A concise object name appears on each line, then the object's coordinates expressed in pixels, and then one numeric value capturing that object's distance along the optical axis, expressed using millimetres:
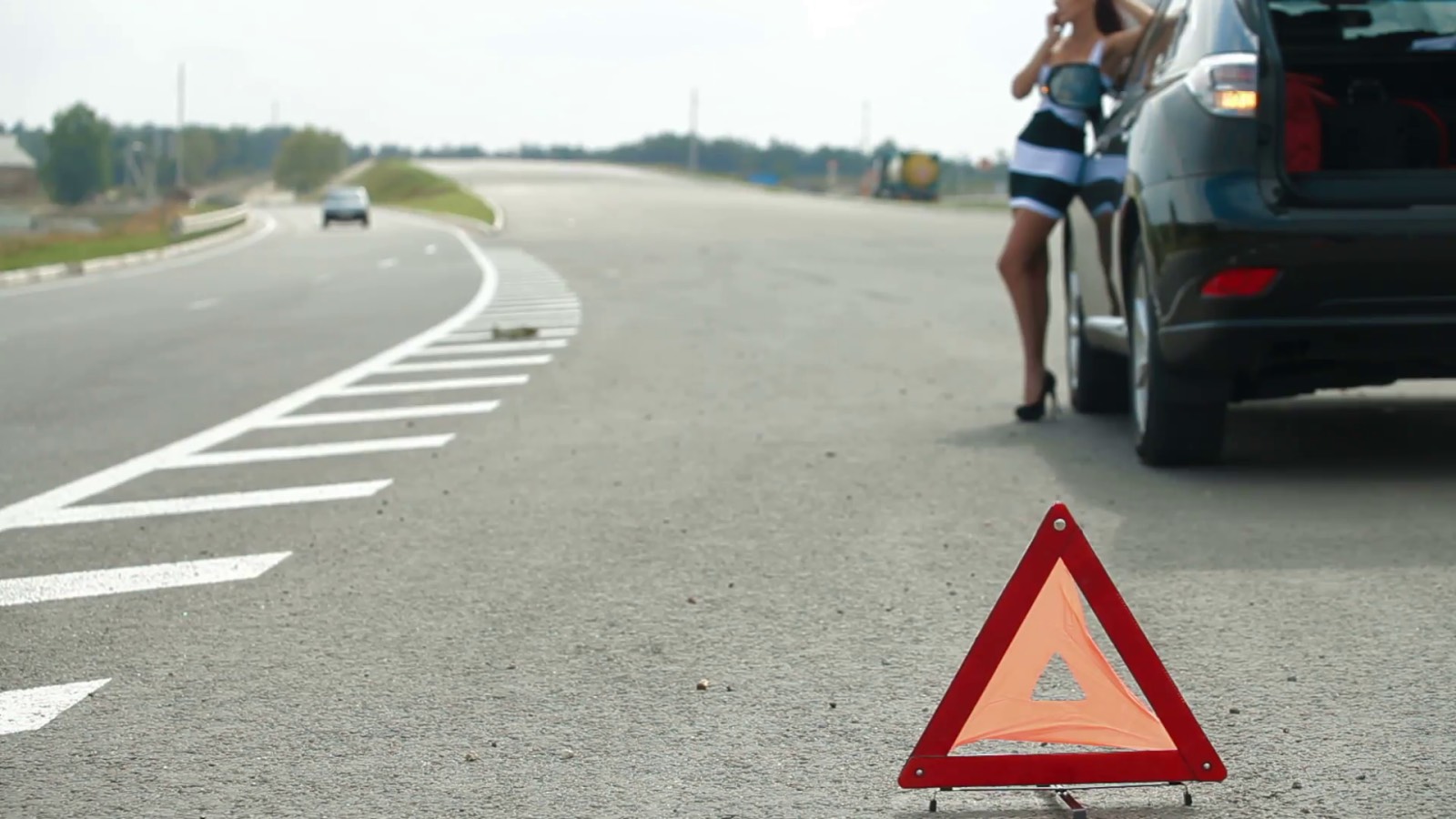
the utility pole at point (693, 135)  146500
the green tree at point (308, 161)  187000
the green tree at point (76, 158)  176375
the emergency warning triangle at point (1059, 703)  3539
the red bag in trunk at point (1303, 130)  6973
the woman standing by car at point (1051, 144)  8969
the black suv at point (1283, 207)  6629
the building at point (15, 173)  147500
